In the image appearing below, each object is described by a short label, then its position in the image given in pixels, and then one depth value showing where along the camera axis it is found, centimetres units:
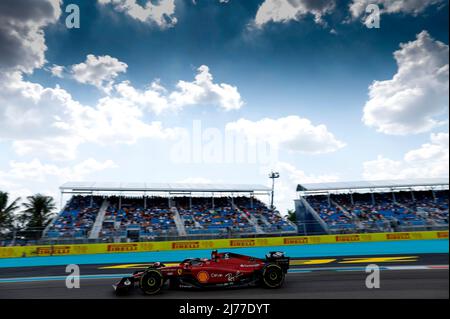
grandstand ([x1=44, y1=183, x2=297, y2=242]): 2322
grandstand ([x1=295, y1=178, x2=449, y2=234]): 2752
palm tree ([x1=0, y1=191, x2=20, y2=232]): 3688
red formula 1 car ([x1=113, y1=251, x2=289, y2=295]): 746
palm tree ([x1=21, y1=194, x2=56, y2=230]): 4135
